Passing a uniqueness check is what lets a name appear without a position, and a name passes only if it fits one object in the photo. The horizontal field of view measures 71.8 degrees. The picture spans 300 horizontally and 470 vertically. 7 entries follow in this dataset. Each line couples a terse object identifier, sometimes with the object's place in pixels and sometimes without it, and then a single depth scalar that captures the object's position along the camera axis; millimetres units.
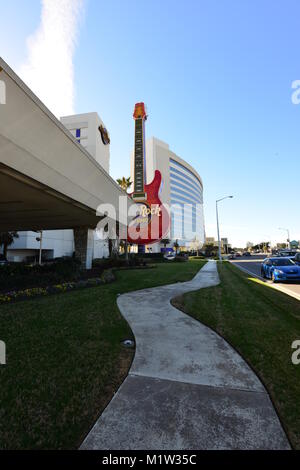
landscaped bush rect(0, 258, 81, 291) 9148
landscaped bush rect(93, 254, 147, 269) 21678
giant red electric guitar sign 29688
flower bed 7613
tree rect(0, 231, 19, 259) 31266
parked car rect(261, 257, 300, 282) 11336
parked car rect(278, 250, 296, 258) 21017
